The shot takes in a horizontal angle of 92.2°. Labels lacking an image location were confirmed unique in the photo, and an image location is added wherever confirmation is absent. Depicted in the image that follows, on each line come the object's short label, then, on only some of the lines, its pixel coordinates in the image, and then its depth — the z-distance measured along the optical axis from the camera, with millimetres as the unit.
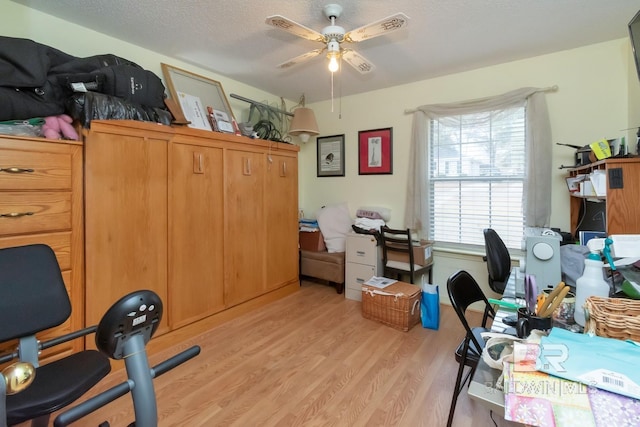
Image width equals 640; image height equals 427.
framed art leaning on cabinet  2826
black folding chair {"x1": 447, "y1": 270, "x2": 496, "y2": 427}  1481
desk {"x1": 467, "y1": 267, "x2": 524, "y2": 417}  733
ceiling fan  1785
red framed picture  3723
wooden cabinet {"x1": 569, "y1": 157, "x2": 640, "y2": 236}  1679
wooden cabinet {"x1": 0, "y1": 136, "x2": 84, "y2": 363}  1687
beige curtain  2754
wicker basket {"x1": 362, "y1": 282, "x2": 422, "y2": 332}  2762
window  3008
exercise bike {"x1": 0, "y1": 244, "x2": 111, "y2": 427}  1178
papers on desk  605
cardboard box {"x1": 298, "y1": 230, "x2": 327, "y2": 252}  3879
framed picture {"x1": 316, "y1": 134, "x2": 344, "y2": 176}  4117
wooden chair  3129
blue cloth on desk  655
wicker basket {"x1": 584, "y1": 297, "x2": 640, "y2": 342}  832
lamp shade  3682
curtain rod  2754
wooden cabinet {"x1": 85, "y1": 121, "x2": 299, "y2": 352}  2072
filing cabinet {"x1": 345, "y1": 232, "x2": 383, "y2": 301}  3387
